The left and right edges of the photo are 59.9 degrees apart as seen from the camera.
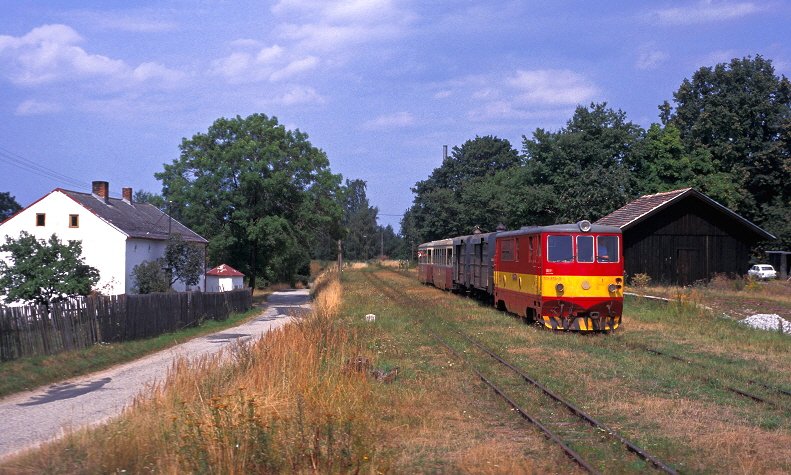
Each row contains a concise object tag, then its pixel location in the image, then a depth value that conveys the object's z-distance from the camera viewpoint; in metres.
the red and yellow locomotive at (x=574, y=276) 17.36
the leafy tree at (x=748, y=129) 52.91
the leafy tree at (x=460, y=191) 67.38
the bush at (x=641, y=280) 31.61
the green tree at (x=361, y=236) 119.75
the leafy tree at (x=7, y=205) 71.66
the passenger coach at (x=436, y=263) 35.47
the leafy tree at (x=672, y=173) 49.69
